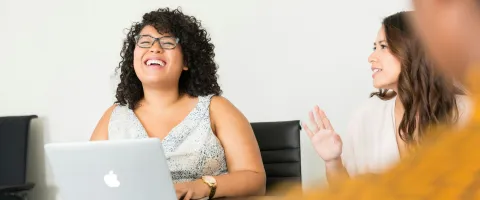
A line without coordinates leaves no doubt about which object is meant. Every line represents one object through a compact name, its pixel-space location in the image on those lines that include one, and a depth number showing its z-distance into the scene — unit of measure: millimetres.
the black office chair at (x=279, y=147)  2678
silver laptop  1582
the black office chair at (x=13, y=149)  3605
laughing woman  2078
